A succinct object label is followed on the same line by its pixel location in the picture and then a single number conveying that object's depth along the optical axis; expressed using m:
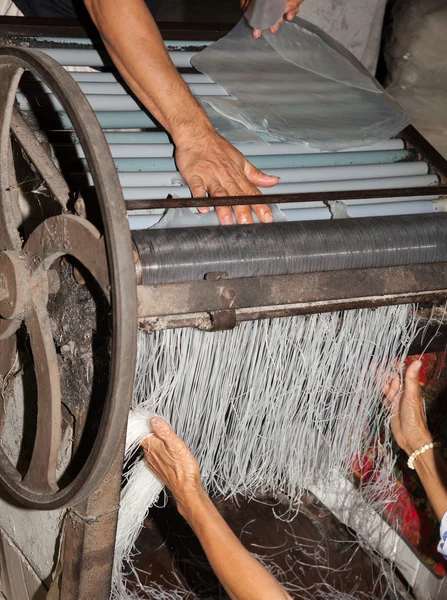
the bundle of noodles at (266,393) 1.68
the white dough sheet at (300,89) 1.94
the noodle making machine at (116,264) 1.15
